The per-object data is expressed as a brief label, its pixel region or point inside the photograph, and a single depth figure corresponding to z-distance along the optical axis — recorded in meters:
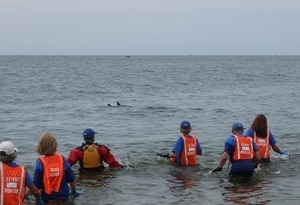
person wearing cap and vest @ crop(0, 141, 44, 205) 7.36
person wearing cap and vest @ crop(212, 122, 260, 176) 10.99
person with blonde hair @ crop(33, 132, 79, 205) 8.10
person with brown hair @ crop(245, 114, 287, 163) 12.30
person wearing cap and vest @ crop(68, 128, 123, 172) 11.35
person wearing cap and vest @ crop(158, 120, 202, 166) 12.33
